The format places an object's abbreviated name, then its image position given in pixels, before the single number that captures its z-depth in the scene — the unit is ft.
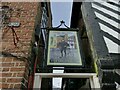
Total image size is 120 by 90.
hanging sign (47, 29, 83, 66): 4.40
